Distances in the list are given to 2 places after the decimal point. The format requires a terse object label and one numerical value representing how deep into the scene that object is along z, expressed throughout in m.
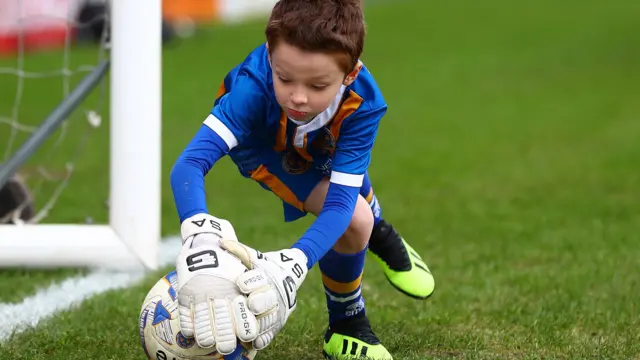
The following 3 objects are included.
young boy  5.07
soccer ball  5.18
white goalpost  8.39
